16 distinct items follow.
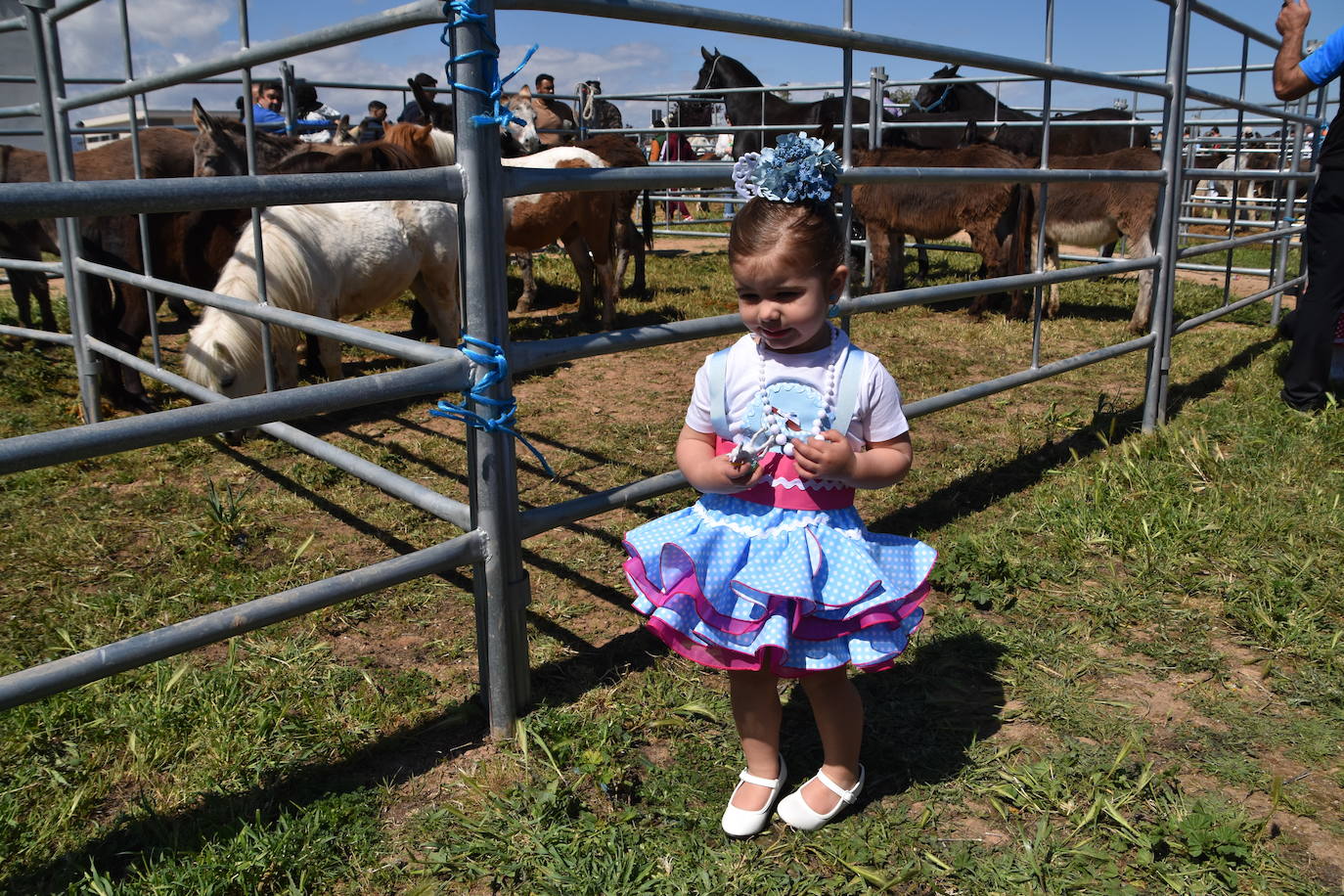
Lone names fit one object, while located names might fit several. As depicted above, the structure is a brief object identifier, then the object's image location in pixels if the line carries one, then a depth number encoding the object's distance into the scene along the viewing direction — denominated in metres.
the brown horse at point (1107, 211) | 6.89
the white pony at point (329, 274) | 4.30
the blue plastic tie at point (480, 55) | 1.69
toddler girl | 1.59
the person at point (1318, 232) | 4.06
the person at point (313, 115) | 9.14
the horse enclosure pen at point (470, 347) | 1.45
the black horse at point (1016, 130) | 10.41
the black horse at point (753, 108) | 11.13
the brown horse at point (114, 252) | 5.00
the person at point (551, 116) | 11.34
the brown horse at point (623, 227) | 8.23
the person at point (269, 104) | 9.16
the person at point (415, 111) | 8.99
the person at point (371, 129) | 9.34
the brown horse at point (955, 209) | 7.52
